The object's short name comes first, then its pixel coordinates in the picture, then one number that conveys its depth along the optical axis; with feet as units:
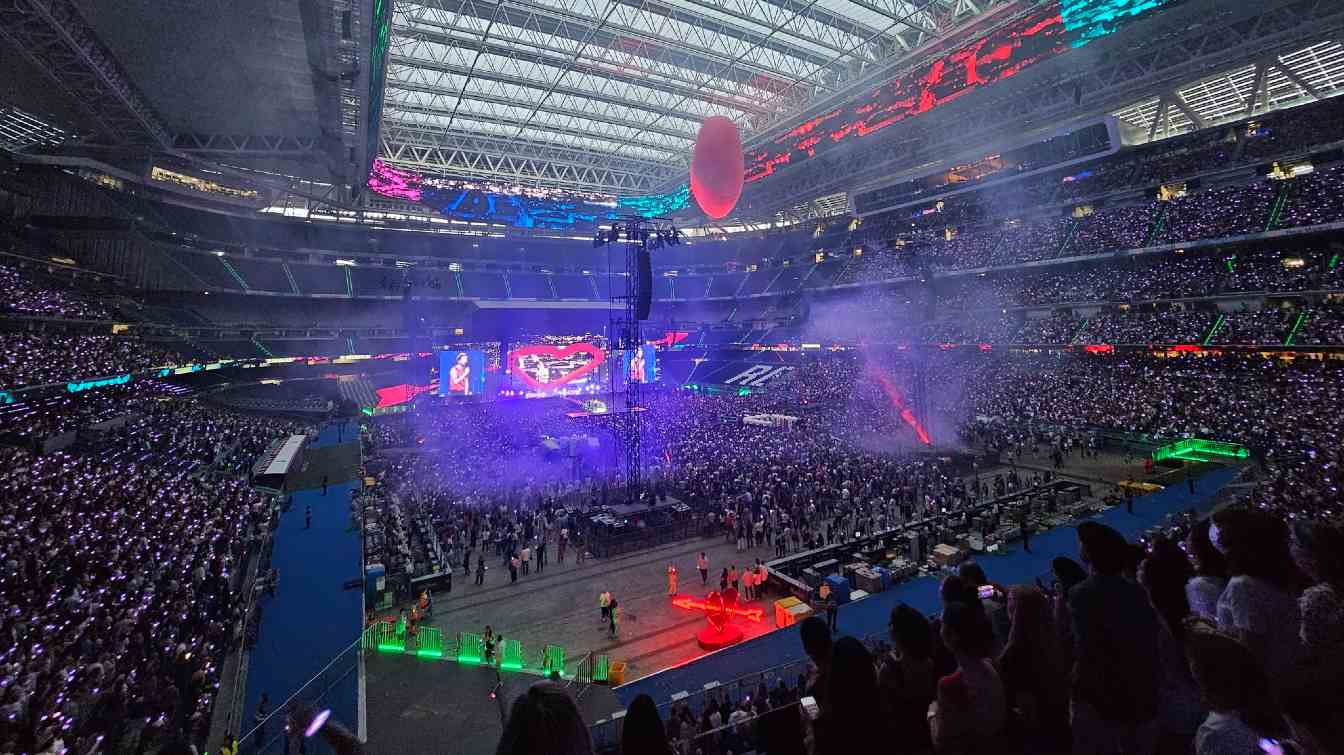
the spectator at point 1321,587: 7.09
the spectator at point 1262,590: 7.79
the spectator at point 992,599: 12.42
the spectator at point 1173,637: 8.70
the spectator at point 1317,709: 6.35
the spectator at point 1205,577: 10.08
